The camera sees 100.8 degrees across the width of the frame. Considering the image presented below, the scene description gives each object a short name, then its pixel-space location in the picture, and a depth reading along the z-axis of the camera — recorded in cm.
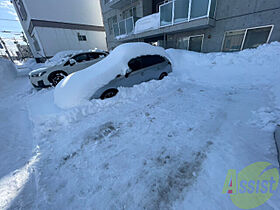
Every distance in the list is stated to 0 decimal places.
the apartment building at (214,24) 593
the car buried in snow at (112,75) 353
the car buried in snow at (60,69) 589
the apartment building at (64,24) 1514
